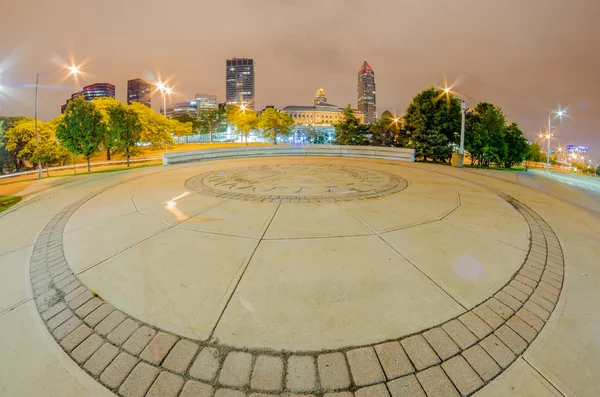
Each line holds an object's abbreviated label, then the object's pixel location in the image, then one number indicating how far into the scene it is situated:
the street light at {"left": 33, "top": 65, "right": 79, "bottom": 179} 16.09
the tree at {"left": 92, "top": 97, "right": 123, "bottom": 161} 19.77
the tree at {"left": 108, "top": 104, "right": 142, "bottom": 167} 19.41
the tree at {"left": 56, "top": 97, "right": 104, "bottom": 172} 16.58
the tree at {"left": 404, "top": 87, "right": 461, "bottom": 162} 18.80
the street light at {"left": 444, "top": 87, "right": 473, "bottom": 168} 15.63
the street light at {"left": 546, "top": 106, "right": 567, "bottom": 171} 24.06
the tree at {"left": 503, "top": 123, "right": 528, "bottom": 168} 18.12
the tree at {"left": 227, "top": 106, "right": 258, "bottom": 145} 55.09
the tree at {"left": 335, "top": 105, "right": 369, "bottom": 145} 26.95
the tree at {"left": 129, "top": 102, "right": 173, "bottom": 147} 34.75
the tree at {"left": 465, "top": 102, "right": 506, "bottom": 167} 16.64
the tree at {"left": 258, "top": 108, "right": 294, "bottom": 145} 49.56
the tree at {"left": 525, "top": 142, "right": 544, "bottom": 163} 34.36
